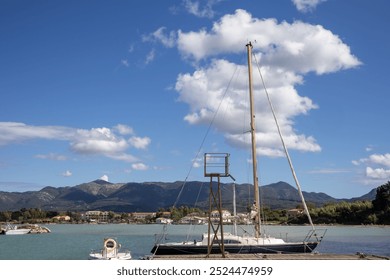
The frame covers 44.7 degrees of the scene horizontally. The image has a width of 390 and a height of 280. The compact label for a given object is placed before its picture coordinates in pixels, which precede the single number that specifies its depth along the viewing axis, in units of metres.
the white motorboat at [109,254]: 40.38
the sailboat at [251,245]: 35.41
